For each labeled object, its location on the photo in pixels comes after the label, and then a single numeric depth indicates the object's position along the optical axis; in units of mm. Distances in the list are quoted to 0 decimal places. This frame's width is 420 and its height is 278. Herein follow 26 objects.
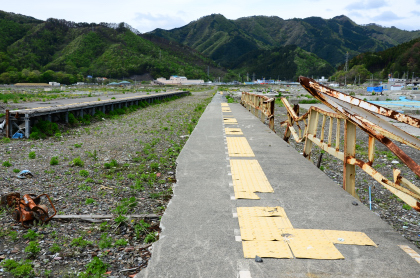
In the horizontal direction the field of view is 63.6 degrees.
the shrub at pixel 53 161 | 8122
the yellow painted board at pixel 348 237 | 3787
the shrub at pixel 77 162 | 8070
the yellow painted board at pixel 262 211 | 4598
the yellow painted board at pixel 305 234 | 3875
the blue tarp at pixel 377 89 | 54769
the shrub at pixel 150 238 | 4164
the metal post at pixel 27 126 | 11840
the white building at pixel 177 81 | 162775
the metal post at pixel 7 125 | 11655
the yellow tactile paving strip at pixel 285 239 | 3520
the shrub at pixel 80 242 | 4094
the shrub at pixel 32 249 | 3883
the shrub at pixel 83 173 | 7199
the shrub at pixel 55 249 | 3961
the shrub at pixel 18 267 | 3449
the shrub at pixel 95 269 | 3392
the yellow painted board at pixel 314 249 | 3453
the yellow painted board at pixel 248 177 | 5825
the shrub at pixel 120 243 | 4098
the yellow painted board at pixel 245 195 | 5293
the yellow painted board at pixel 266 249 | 3477
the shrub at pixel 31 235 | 4246
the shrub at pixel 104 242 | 4062
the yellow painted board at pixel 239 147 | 8734
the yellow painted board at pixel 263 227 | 3928
